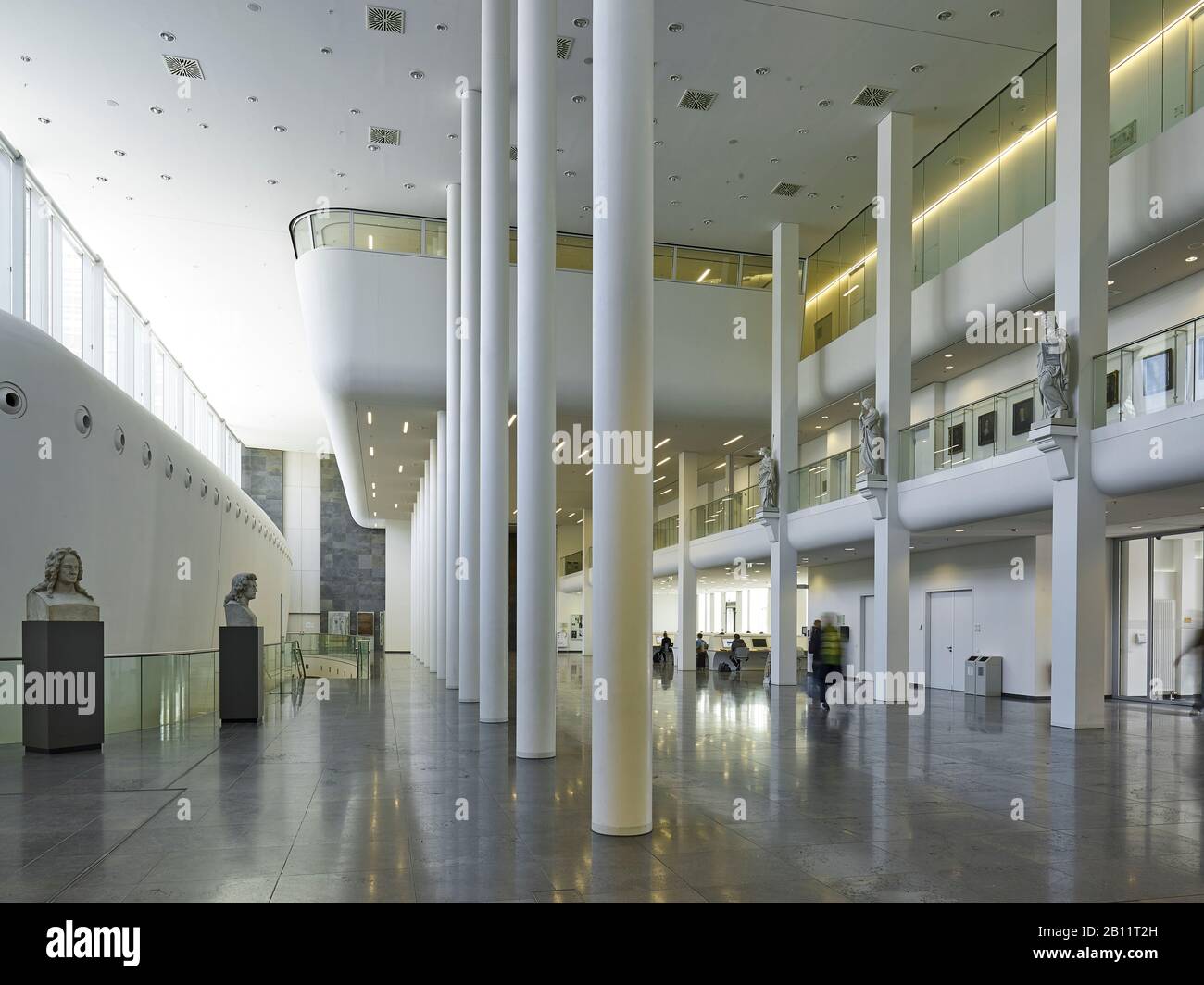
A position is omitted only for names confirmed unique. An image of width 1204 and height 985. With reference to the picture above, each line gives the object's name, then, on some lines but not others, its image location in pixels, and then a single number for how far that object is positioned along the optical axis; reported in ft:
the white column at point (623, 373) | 23.18
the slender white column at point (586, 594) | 150.51
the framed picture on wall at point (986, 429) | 56.90
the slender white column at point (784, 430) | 80.48
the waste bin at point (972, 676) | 72.33
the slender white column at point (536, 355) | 35.53
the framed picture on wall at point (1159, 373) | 43.62
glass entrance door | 63.62
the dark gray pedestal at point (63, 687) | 36.76
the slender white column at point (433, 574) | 98.18
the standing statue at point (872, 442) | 66.59
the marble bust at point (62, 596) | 37.83
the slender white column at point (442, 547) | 86.48
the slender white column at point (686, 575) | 104.27
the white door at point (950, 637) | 77.66
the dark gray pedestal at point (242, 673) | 48.06
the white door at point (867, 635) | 93.66
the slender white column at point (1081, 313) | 47.39
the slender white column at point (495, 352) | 44.55
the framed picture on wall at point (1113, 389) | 47.03
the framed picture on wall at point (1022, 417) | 53.26
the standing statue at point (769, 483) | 83.10
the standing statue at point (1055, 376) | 48.60
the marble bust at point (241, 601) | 51.19
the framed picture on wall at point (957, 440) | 59.62
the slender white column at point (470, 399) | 54.90
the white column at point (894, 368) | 64.90
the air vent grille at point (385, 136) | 70.27
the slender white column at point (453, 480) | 69.77
